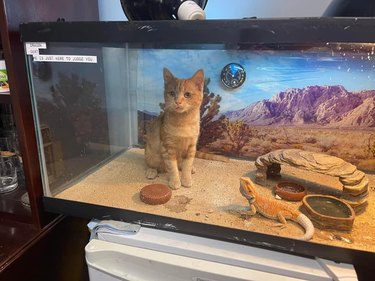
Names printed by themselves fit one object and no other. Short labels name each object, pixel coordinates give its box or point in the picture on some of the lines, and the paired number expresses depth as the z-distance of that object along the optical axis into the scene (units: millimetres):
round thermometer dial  887
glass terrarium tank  605
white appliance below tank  597
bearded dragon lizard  658
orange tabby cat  817
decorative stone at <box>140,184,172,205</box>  766
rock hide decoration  751
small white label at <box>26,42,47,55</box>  681
